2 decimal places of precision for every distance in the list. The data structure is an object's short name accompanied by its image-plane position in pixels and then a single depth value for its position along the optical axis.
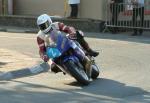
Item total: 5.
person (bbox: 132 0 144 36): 20.72
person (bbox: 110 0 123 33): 21.35
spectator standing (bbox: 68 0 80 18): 21.89
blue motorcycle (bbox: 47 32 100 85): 10.51
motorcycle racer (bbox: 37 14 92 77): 10.69
